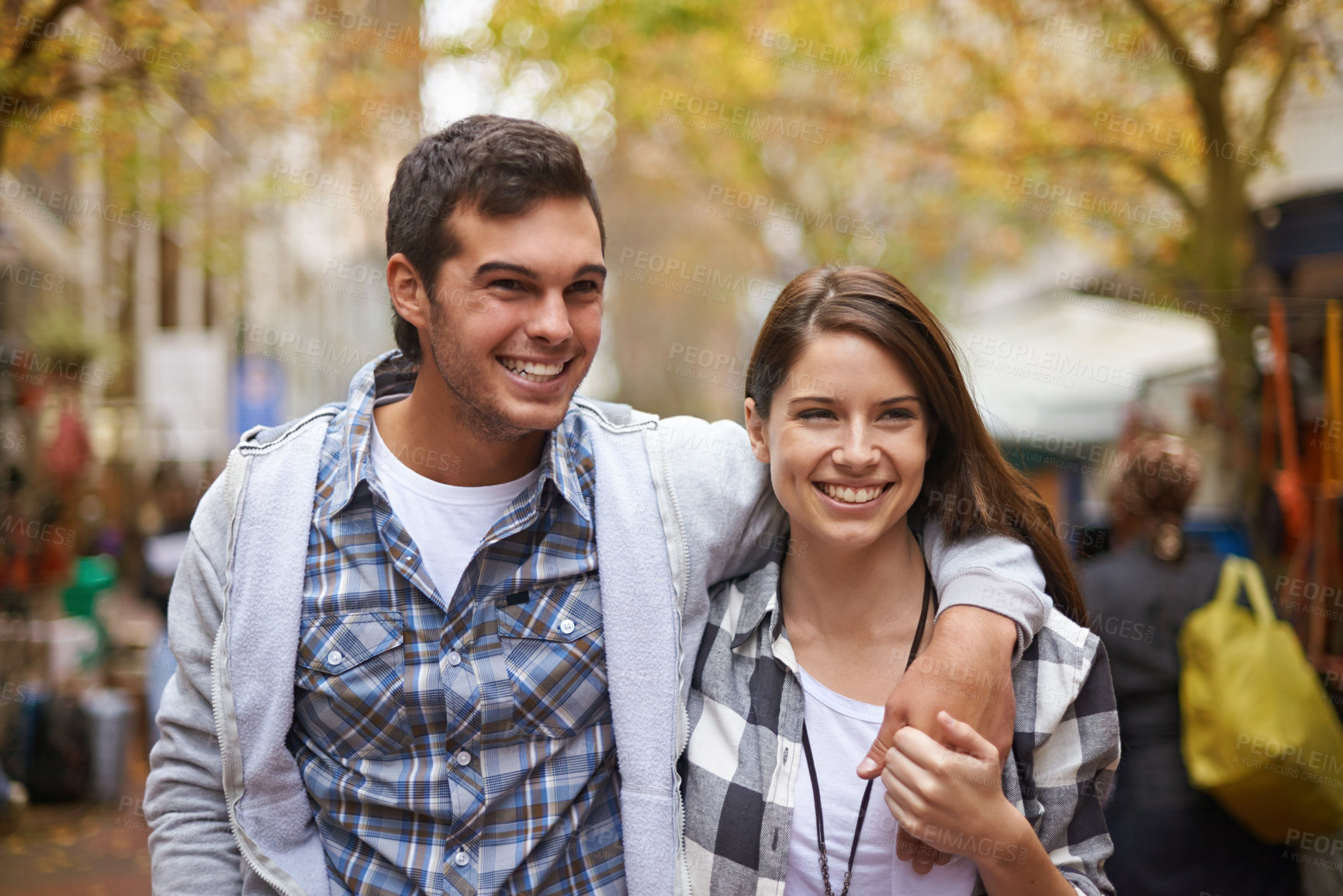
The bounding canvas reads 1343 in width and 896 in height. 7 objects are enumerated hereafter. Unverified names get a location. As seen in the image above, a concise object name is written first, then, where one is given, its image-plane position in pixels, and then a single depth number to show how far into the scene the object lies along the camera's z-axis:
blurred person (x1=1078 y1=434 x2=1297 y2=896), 3.57
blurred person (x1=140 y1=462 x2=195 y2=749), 7.34
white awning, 9.02
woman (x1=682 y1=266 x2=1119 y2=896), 2.12
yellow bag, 3.28
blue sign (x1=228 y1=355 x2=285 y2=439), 12.18
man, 2.11
